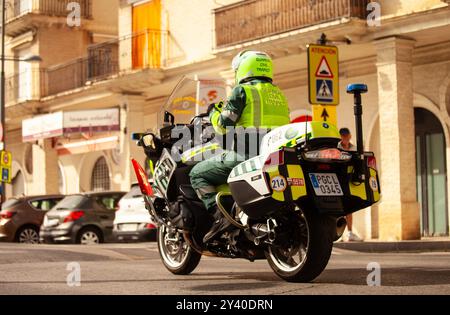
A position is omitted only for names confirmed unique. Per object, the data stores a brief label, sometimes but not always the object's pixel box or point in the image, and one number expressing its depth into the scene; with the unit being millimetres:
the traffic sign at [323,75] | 16438
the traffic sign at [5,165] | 35094
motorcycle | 7875
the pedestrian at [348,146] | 17812
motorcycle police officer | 8602
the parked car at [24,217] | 25141
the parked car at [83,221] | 22781
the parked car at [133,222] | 20969
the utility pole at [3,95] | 35625
